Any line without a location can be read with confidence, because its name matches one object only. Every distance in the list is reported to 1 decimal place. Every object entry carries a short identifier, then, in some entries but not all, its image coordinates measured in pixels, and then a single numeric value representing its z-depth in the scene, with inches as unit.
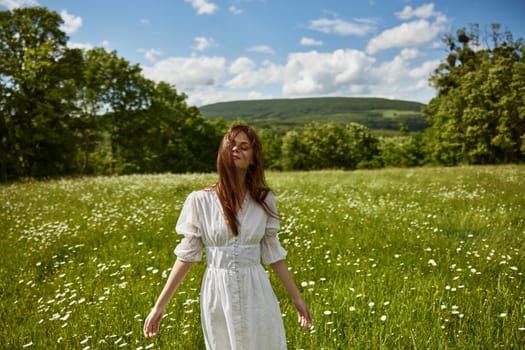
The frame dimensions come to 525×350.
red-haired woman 87.4
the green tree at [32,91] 987.9
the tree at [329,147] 2925.7
